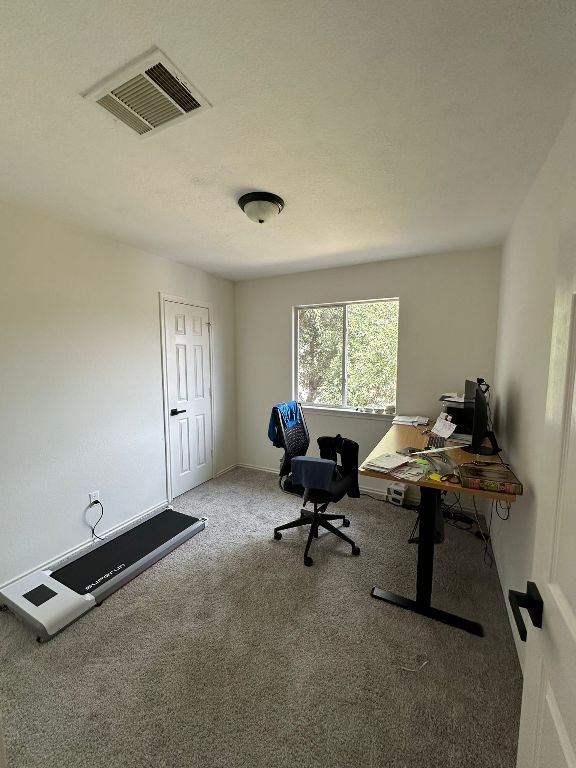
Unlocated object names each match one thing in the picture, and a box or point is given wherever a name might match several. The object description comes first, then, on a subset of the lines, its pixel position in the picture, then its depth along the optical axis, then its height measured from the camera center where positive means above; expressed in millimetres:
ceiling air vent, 1106 +988
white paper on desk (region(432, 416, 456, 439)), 2531 -580
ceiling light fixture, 1935 +939
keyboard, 2315 -639
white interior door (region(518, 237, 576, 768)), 618 -484
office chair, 2251 -905
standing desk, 1733 -1184
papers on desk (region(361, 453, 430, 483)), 1778 -650
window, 3510 +32
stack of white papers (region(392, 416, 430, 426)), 3068 -620
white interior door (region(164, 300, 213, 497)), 3352 -450
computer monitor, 2000 -479
